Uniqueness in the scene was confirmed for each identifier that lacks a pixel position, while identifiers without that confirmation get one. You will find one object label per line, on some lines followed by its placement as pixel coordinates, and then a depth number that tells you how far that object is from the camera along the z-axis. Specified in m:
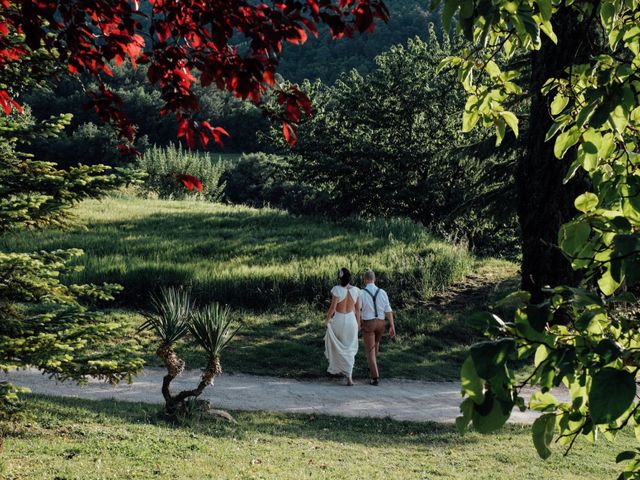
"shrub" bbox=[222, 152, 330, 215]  31.94
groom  12.13
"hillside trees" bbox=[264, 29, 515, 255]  27.48
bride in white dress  11.97
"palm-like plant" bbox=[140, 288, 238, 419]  8.80
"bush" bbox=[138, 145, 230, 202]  37.47
